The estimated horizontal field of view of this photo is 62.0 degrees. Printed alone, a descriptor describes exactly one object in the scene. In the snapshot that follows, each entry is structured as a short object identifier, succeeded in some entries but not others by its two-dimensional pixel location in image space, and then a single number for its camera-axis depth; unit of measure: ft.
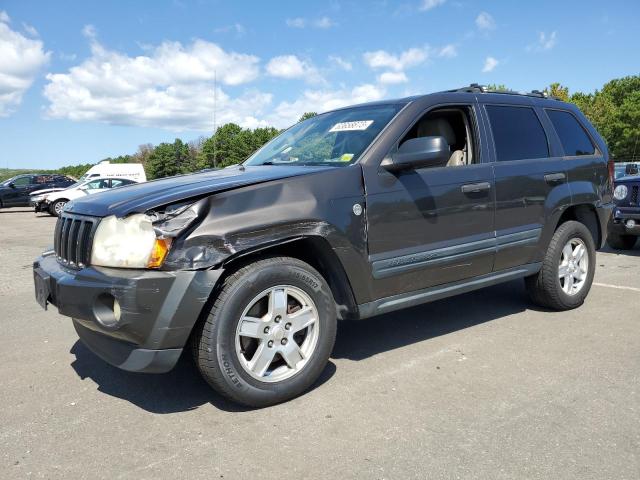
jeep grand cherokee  9.11
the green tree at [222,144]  287.48
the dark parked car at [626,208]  26.22
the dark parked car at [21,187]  76.95
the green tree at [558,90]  169.33
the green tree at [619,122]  149.75
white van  89.21
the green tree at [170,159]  346.95
